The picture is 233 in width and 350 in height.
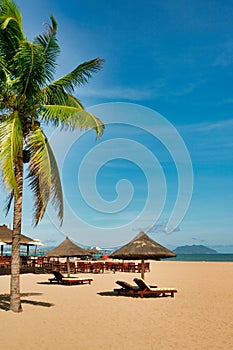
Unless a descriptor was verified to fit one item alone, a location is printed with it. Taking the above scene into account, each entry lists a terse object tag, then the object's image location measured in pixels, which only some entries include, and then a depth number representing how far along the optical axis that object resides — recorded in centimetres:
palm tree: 1013
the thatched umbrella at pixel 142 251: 1448
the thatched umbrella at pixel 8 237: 2448
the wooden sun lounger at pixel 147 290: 1402
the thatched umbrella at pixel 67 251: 2138
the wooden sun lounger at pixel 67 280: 1842
